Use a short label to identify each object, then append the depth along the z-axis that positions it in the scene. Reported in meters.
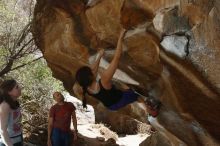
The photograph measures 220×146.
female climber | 5.62
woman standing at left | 5.16
